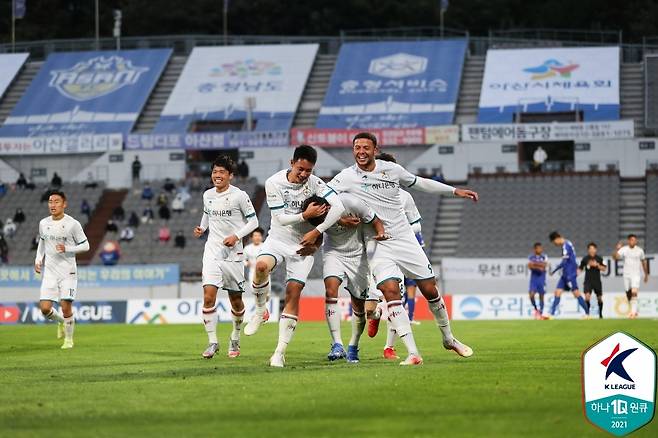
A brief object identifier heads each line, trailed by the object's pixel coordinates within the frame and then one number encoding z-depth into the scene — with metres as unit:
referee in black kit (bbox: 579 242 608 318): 38.00
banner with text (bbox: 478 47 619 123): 68.06
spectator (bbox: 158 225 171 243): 61.56
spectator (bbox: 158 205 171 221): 63.16
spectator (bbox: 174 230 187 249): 60.56
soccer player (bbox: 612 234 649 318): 39.03
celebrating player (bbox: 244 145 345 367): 15.46
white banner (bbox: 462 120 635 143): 64.06
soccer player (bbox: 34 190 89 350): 22.73
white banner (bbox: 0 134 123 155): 70.38
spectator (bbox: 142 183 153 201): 65.62
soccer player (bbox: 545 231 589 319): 37.91
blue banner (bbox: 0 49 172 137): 73.88
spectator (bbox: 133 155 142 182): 69.00
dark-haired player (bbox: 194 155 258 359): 18.41
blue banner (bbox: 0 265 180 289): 54.06
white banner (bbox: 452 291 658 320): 41.75
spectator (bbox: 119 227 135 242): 61.88
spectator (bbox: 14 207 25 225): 64.50
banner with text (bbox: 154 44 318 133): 72.44
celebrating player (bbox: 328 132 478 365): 15.41
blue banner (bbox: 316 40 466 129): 69.94
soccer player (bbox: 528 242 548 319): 38.59
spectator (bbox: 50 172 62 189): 67.50
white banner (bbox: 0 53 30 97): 79.84
